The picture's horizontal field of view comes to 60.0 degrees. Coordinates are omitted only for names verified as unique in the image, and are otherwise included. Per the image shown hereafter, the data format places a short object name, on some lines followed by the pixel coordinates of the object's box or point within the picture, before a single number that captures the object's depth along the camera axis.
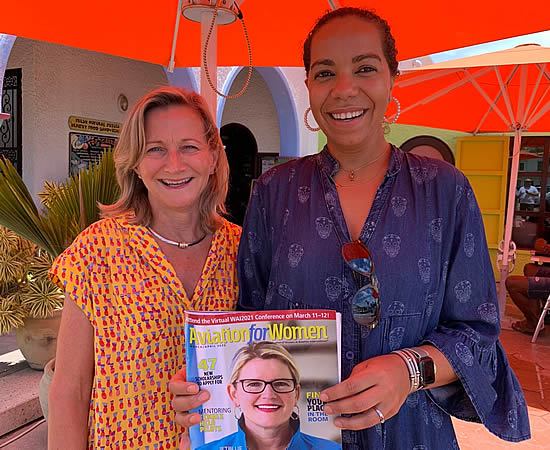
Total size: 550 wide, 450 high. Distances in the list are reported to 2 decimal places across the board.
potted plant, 3.29
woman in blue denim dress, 1.19
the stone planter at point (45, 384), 2.37
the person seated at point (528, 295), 5.75
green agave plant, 2.57
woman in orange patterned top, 1.41
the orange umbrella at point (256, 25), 2.14
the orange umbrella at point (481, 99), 5.62
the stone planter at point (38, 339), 3.47
